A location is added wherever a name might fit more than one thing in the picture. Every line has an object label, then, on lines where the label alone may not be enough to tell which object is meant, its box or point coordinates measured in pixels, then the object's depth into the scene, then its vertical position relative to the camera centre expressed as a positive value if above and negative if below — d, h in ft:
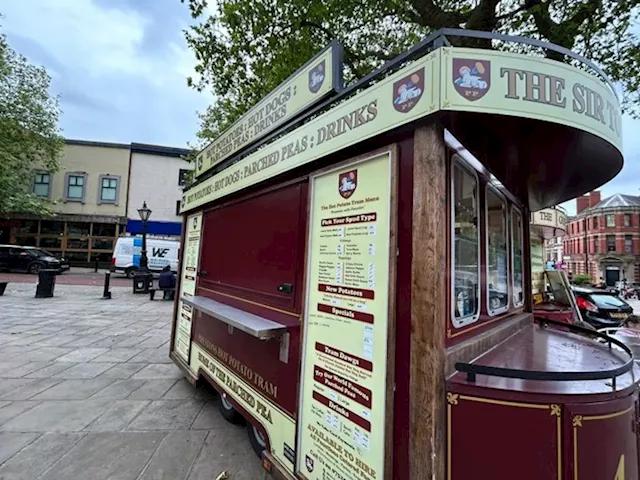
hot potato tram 5.37 -0.34
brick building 145.59 +15.66
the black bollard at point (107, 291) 40.95 -4.36
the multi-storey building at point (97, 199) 79.30 +12.66
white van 62.54 +0.31
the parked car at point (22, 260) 62.59 -1.63
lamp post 46.44 +2.37
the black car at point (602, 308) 29.71 -3.10
